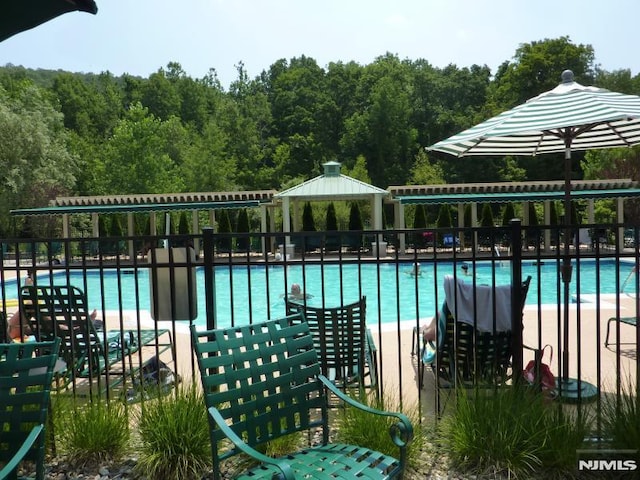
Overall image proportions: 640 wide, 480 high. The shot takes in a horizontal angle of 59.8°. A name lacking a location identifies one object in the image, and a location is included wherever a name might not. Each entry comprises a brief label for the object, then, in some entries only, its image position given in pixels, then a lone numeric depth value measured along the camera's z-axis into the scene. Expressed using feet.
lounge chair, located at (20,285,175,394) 14.46
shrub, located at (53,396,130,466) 11.60
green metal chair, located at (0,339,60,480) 8.18
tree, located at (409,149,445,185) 127.24
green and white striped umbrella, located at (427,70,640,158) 13.71
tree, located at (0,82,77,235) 102.27
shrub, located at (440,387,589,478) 10.77
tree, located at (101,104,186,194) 103.14
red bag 14.21
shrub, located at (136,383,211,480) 10.93
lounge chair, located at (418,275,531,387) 14.78
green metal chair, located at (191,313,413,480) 8.29
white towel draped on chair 14.76
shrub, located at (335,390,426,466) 10.94
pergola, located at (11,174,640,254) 71.15
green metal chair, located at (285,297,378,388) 14.76
